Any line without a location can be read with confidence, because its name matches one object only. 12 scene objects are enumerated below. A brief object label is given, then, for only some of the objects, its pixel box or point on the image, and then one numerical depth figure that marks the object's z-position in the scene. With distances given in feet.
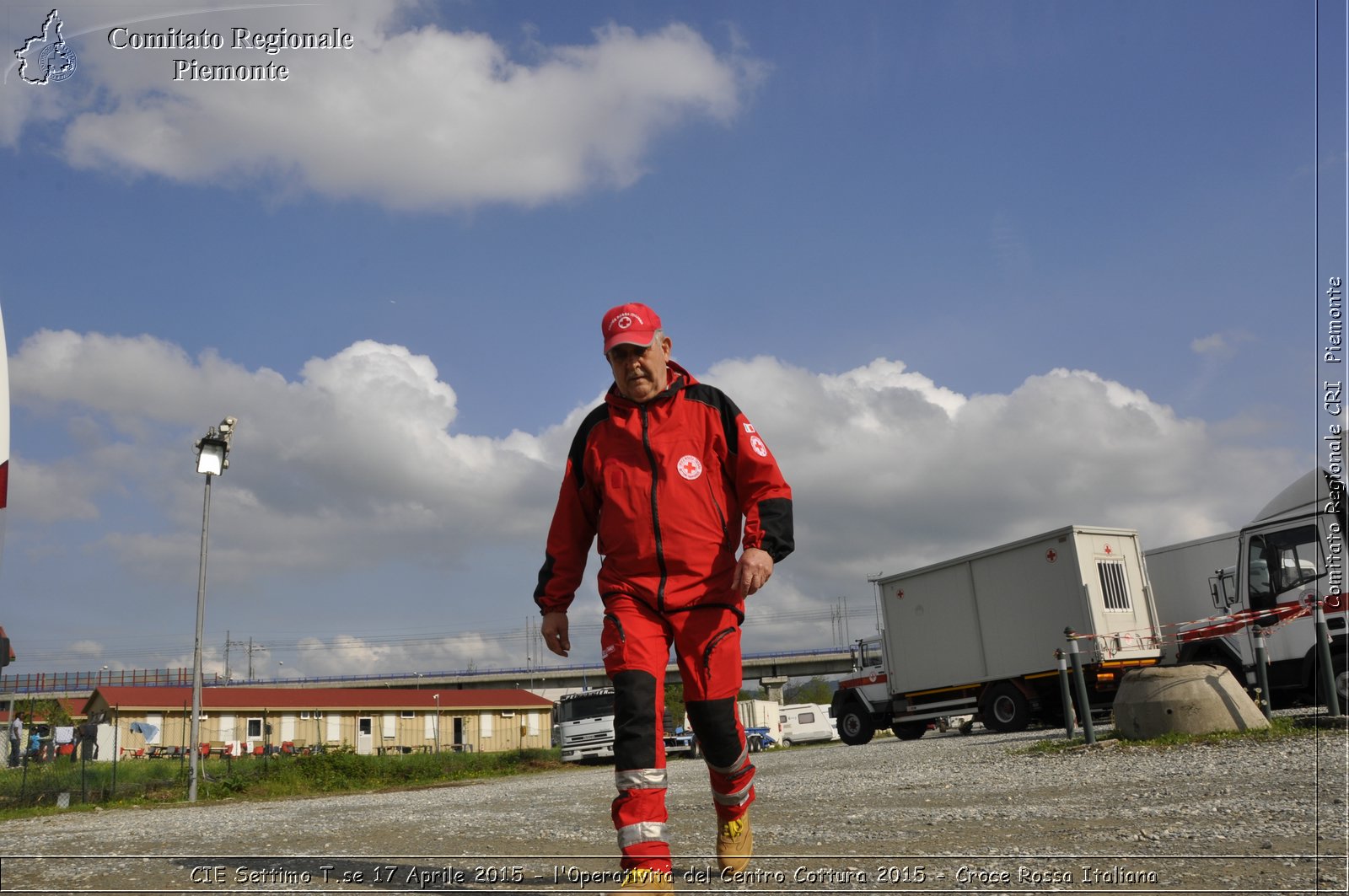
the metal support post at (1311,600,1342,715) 30.92
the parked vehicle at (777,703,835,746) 136.67
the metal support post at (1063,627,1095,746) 35.88
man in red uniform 11.05
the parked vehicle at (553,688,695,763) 95.55
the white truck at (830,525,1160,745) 60.13
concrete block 32.60
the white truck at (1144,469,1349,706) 45.39
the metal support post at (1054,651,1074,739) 40.32
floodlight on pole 50.03
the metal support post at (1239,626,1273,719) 35.68
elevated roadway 256.32
